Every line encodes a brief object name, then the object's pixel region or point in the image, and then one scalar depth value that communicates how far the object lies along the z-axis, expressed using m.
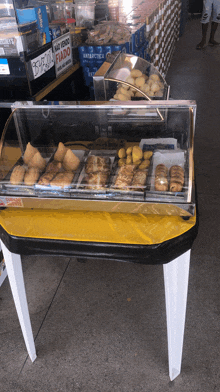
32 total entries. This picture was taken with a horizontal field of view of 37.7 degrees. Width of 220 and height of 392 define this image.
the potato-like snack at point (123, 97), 2.31
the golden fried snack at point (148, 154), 1.57
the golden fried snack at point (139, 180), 1.38
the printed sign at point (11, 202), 1.43
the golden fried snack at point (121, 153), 1.59
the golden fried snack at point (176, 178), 1.33
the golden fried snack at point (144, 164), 1.51
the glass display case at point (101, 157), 1.37
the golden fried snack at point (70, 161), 1.53
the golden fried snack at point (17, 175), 1.48
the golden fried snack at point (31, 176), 1.47
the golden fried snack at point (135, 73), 2.42
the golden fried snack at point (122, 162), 1.54
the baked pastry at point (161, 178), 1.35
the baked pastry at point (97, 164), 1.50
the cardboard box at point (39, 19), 2.40
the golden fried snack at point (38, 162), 1.56
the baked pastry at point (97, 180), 1.42
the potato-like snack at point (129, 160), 1.55
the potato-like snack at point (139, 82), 2.38
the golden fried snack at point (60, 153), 1.60
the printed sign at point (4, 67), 2.48
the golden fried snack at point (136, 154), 1.55
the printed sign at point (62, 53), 2.95
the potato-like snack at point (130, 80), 2.27
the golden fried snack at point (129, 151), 1.59
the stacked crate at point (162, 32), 4.73
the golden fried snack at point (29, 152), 1.63
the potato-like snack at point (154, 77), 2.54
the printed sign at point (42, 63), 2.58
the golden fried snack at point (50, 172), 1.46
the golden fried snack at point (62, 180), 1.44
